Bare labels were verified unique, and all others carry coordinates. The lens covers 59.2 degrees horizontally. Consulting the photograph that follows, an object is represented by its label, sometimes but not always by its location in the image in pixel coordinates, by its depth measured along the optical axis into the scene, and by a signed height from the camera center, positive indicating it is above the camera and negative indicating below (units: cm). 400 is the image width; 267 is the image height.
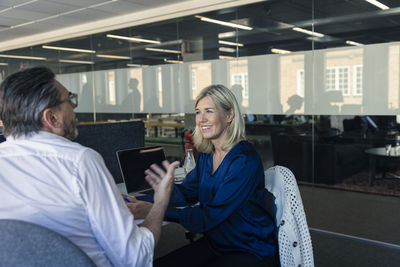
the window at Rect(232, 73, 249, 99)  461 +34
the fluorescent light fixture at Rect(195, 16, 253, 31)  456 +112
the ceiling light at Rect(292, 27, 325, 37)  395 +84
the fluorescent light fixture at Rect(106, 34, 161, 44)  558 +115
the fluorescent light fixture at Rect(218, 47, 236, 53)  469 +78
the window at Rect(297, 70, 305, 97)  412 +28
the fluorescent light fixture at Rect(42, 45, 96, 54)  653 +121
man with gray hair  98 -20
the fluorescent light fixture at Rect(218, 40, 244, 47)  463 +86
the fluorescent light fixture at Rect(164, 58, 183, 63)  532 +73
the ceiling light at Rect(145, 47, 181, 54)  532 +90
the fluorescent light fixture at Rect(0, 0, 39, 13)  496 +153
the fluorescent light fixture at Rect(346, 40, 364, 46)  368 +65
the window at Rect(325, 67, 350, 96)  376 +28
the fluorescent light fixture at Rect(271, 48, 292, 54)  419 +67
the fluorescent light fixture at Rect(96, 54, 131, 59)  603 +94
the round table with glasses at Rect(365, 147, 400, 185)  357 -53
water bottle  265 -41
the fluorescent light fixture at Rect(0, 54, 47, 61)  745 +120
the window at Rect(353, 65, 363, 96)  368 +26
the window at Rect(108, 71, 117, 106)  623 +36
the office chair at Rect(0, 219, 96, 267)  83 -32
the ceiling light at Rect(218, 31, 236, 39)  468 +98
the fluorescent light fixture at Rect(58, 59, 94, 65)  655 +93
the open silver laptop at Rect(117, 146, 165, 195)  220 -36
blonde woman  158 -44
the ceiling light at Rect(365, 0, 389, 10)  352 +101
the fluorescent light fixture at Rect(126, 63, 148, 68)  582 +73
